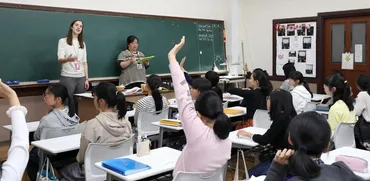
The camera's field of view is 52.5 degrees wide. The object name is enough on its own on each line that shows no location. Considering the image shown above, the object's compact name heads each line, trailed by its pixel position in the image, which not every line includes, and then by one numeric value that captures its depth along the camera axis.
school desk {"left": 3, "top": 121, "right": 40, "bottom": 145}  3.61
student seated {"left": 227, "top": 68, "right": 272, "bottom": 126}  4.52
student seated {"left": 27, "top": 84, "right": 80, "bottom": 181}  3.31
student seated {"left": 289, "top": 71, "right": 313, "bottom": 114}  4.84
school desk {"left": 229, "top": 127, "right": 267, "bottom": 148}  3.08
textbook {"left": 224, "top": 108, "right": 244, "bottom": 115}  4.39
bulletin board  7.48
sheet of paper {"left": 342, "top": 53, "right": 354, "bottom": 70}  6.94
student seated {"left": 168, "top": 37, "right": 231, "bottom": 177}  2.07
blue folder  2.26
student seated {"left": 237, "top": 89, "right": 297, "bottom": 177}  2.94
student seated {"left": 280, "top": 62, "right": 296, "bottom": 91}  5.81
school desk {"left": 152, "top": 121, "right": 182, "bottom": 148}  3.66
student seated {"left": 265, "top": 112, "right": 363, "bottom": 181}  1.46
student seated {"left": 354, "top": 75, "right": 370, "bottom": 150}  3.92
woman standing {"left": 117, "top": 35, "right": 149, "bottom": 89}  6.29
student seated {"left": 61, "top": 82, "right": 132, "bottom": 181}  2.80
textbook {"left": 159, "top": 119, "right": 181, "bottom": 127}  3.71
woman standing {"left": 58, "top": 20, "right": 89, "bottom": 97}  5.35
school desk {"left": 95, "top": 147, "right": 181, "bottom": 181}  2.24
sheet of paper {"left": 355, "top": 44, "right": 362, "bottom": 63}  6.82
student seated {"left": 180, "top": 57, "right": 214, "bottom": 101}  4.06
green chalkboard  5.30
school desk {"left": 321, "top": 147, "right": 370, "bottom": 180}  2.52
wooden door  6.75
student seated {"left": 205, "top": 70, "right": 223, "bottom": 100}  5.10
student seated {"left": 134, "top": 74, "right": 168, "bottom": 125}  4.17
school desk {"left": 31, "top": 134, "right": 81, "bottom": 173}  2.81
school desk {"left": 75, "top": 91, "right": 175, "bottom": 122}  5.09
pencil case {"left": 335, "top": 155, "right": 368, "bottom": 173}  2.25
